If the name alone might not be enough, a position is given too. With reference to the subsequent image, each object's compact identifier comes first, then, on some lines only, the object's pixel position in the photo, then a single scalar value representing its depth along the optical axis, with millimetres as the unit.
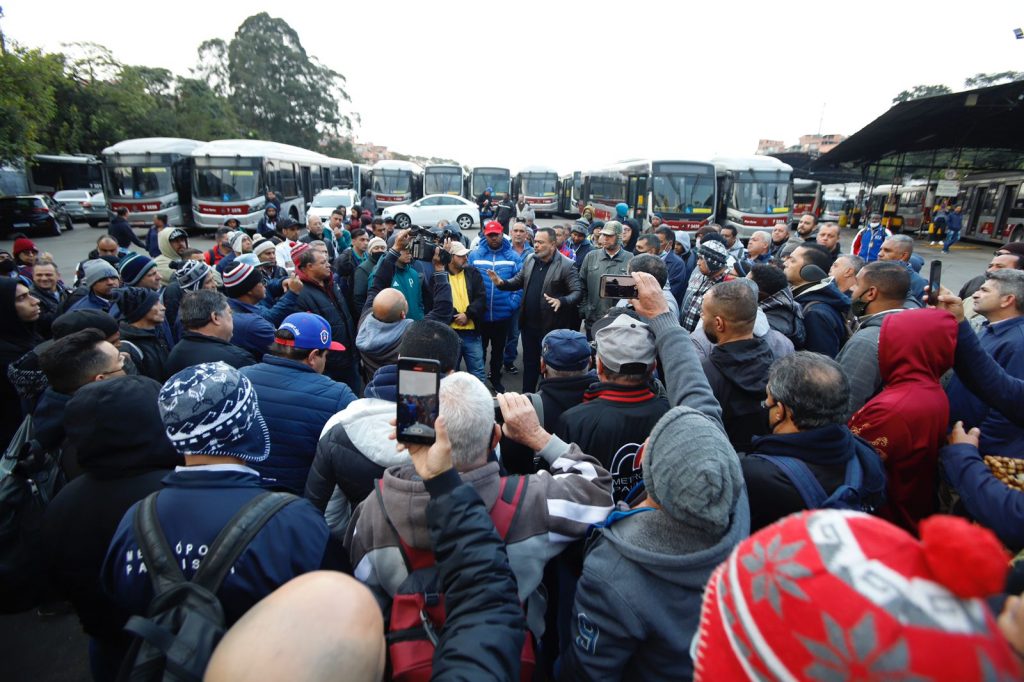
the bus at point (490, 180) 27594
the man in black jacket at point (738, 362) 2672
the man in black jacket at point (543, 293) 5473
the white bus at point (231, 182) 18450
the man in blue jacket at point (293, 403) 2539
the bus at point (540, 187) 28656
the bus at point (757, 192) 17672
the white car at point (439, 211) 23391
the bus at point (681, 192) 16891
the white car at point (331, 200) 20562
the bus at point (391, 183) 26453
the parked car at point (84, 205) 23672
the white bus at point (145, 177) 18594
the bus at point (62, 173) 26297
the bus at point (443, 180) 26922
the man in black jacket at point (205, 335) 3119
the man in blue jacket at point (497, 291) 5844
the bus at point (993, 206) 21875
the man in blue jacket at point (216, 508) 1387
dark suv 18661
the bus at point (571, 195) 28078
